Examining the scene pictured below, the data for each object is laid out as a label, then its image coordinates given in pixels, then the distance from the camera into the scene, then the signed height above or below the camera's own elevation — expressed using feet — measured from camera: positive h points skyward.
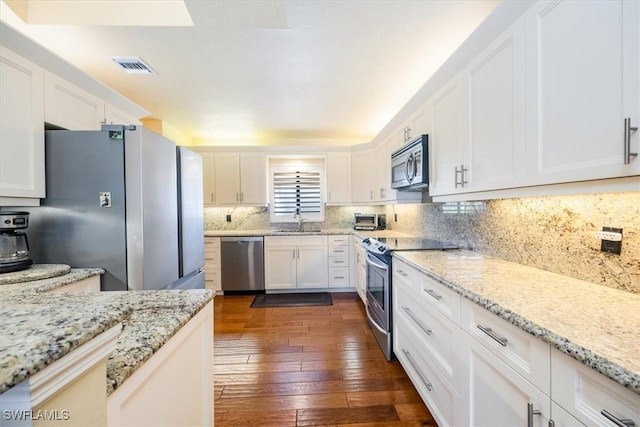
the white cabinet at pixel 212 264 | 12.59 -2.64
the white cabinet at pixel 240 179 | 13.62 +1.65
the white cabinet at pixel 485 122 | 4.06 +1.67
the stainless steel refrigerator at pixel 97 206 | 5.38 +0.10
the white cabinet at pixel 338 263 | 12.92 -2.71
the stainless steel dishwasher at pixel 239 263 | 12.67 -2.62
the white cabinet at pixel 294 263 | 12.78 -2.68
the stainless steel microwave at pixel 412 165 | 7.12 +1.35
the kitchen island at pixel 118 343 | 1.17 -1.18
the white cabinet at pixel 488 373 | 2.20 -1.93
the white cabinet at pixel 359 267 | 10.83 -2.61
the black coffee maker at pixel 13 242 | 4.66 -0.58
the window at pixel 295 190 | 14.56 +1.12
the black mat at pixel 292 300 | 11.48 -4.22
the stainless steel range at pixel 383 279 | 7.00 -2.07
